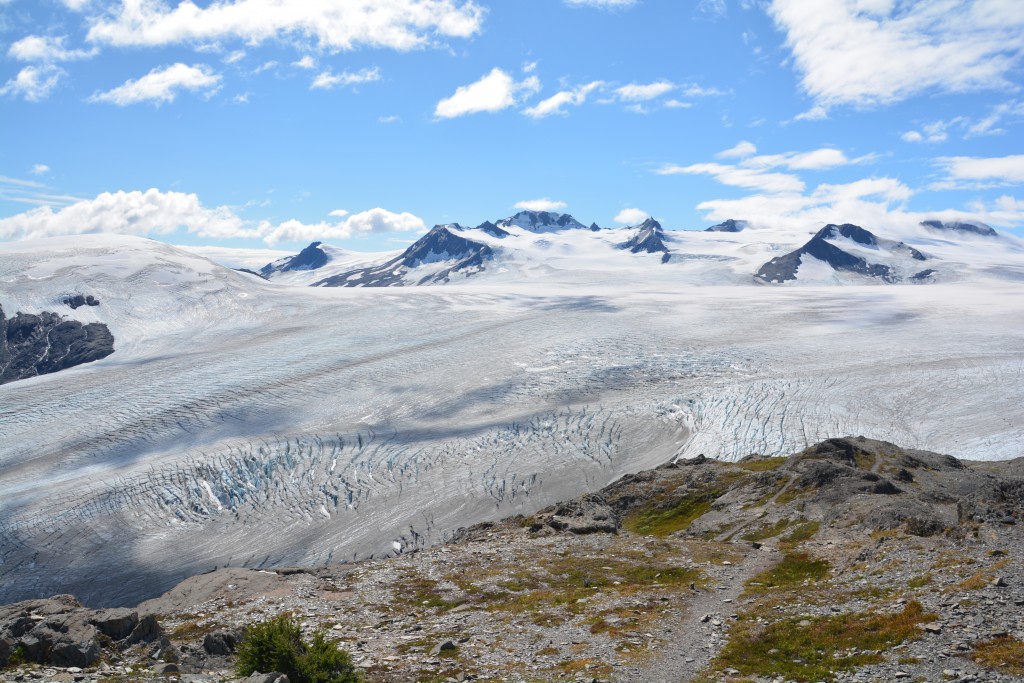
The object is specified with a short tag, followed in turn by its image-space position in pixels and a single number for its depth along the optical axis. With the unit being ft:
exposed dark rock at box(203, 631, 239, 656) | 65.57
